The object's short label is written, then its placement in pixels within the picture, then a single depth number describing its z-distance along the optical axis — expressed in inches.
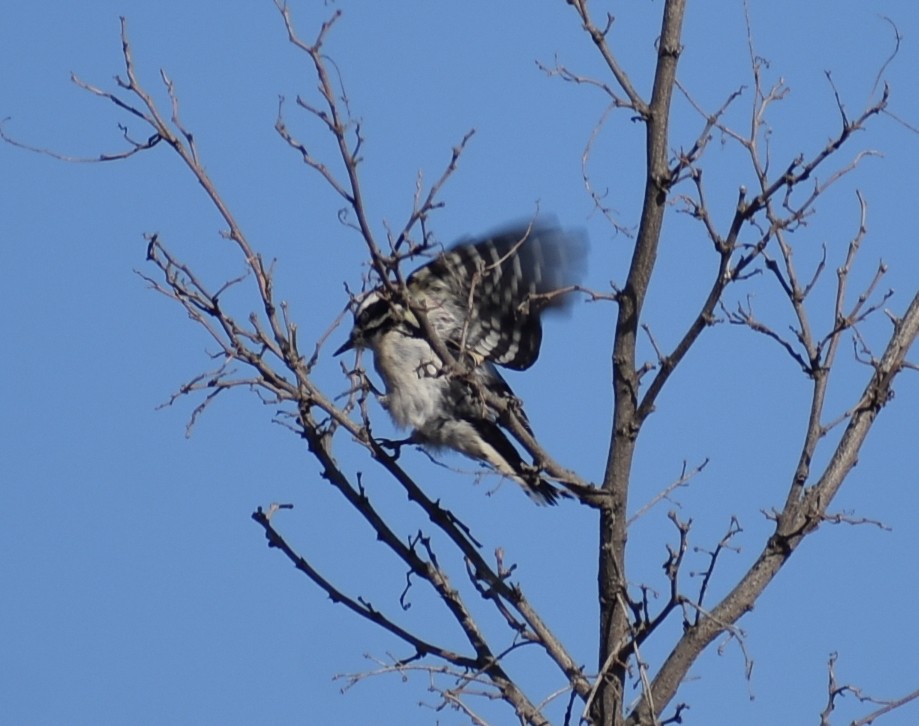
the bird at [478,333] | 402.0
